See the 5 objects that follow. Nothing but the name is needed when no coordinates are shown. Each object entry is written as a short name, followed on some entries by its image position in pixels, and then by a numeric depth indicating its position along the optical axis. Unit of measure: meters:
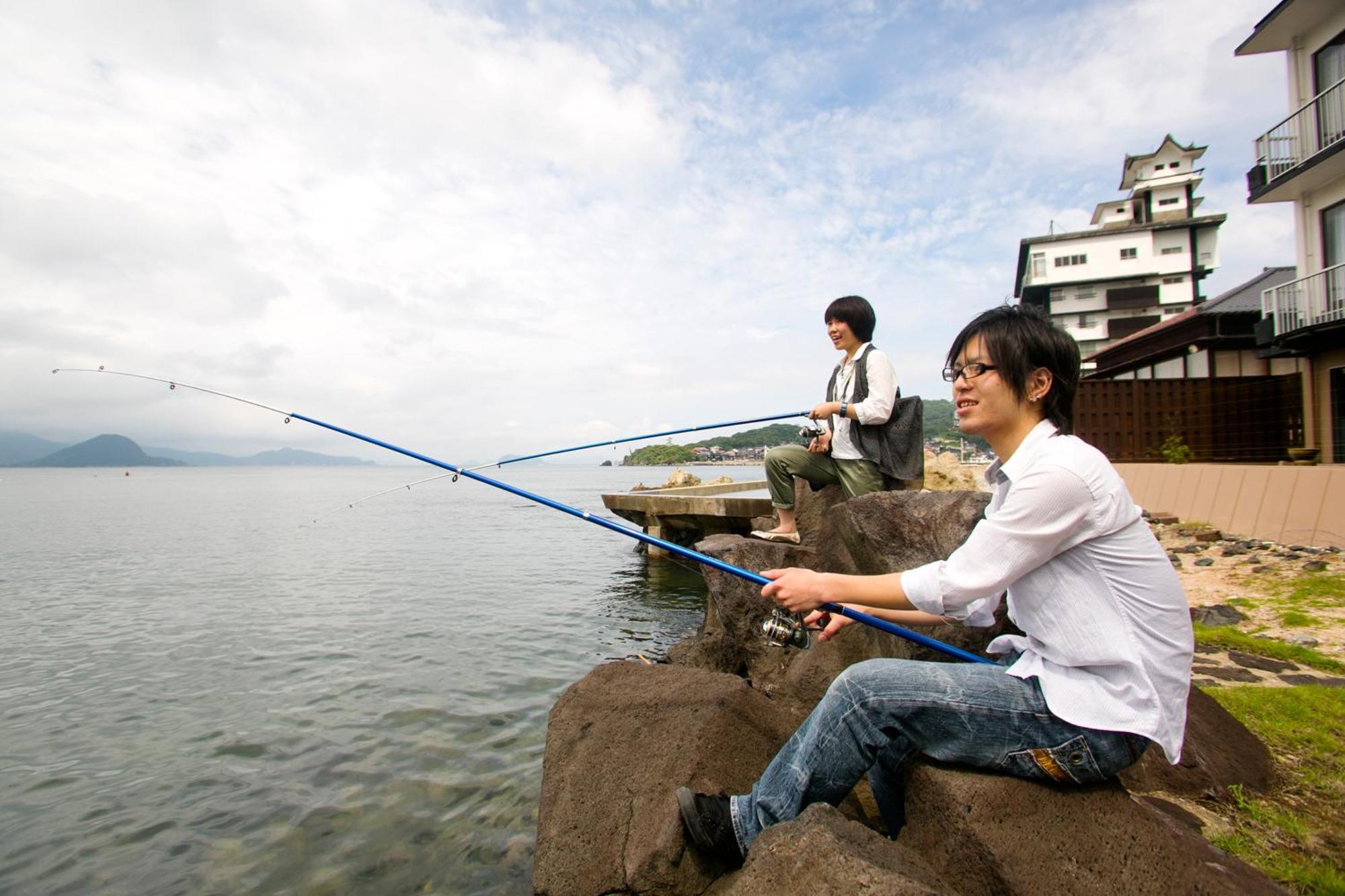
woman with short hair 6.19
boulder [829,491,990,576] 4.18
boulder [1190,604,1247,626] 7.23
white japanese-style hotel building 48.59
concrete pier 14.52
